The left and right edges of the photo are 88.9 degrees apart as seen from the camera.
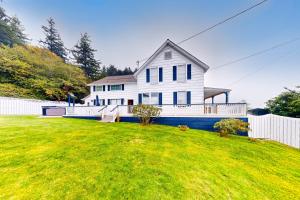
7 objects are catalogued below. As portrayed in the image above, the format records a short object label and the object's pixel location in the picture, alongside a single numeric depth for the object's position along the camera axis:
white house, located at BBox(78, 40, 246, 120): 14.53
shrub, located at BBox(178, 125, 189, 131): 10.82
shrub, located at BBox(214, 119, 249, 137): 9.84
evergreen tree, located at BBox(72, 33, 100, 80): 48.25
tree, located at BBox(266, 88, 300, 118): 16.08
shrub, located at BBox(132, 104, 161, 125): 11.70
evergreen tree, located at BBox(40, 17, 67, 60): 48.00
